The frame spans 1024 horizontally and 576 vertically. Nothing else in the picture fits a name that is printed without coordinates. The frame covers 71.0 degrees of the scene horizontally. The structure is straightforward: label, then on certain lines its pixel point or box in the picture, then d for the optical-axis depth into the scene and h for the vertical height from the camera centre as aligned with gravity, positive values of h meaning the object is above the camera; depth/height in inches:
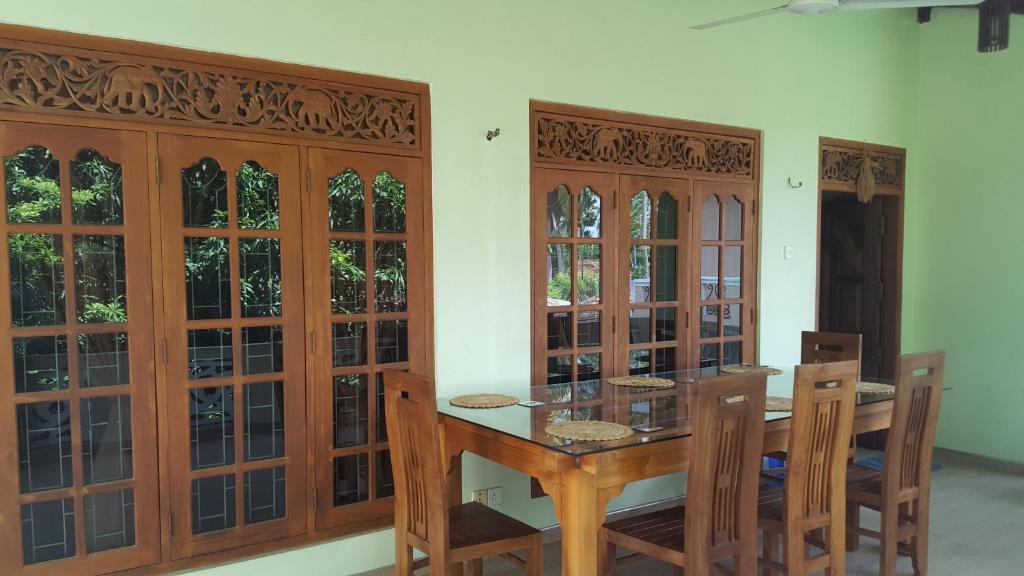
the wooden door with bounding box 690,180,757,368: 178.5 -3.4
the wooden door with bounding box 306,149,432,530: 128.4 -8.7
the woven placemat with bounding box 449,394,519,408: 122.6 -24.4
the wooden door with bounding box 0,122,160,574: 104.8 -13.7
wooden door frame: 201.3 +24.0
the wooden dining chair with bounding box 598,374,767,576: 96.9 -31.5
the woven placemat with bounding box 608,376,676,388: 142.6 -24.6
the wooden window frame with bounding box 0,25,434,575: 106.3 +23.5
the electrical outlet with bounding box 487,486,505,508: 145.9 -48.0
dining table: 94.6 -26.1
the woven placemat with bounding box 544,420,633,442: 99.2 -24.3
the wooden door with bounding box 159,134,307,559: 115.9 -13.2
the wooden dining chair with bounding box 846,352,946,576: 121.2 -36.6
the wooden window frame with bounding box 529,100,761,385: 152.9 +22.8
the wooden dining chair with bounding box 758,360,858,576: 108.7 -32.9
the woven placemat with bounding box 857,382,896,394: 139.2 -25.5
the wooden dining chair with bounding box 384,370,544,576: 98.7 -36.4
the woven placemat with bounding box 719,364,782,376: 161.2 -25.3
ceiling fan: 112.4 +40.3
